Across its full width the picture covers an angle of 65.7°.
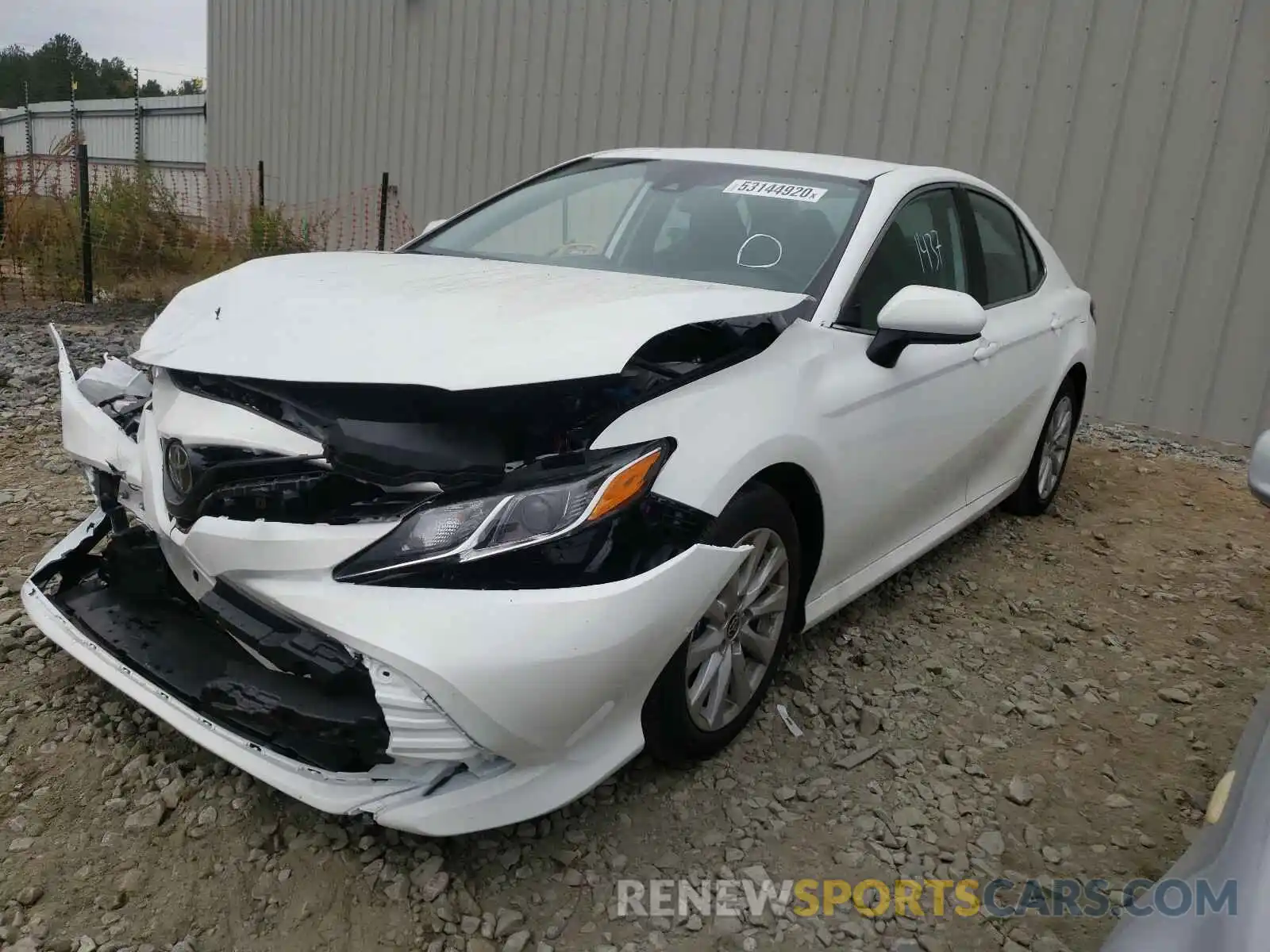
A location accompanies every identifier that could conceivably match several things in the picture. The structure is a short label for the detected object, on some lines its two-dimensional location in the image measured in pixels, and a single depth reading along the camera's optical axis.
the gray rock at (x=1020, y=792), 2.51
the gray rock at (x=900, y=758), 2.62
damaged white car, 1.78
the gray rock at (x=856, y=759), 2.58
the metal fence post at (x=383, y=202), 9.60
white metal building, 8.85
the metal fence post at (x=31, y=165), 8.66
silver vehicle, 1.13
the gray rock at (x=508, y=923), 1.95
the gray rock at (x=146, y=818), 2.14
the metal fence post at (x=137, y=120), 20.94
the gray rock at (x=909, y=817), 2.38
